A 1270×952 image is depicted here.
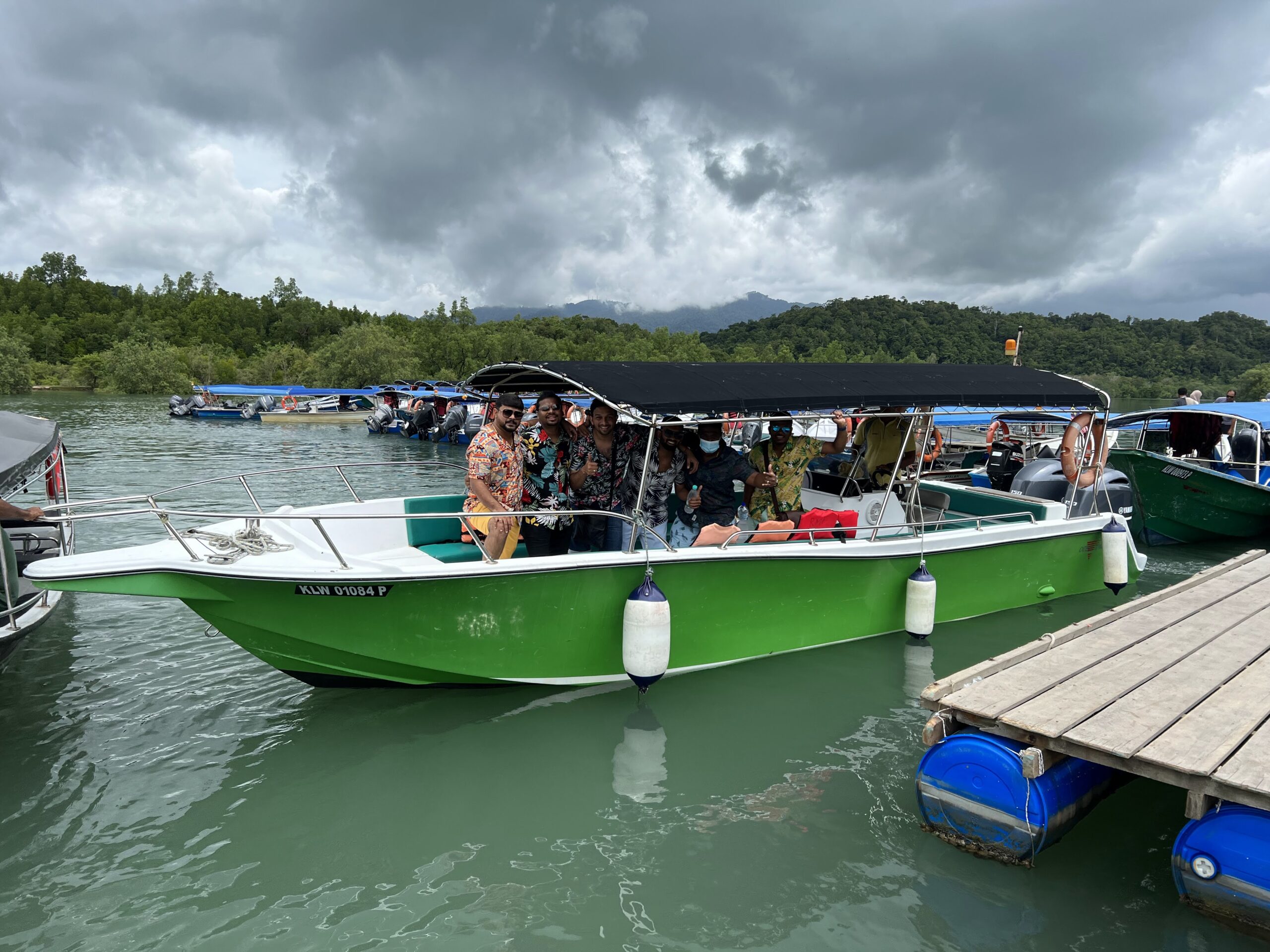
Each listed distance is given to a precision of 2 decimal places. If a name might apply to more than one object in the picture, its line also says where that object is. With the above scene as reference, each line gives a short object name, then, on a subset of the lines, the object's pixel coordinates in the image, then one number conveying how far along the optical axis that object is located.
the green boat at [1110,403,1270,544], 12.71
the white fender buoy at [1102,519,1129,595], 8.56
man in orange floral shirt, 5.81
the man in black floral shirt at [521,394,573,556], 6.27
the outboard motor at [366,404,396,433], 36.19
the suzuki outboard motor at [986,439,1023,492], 13.50
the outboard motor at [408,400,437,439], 33.97
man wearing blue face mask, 6.61
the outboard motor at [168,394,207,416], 41.94
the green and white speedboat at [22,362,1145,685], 5.04
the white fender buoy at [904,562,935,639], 6.93
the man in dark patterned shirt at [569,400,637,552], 6.40
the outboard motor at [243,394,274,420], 41.62
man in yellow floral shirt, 7.06
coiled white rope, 5.11
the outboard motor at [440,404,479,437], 32.00
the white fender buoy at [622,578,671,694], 5.45
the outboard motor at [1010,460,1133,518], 9.80
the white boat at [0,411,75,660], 5.69
